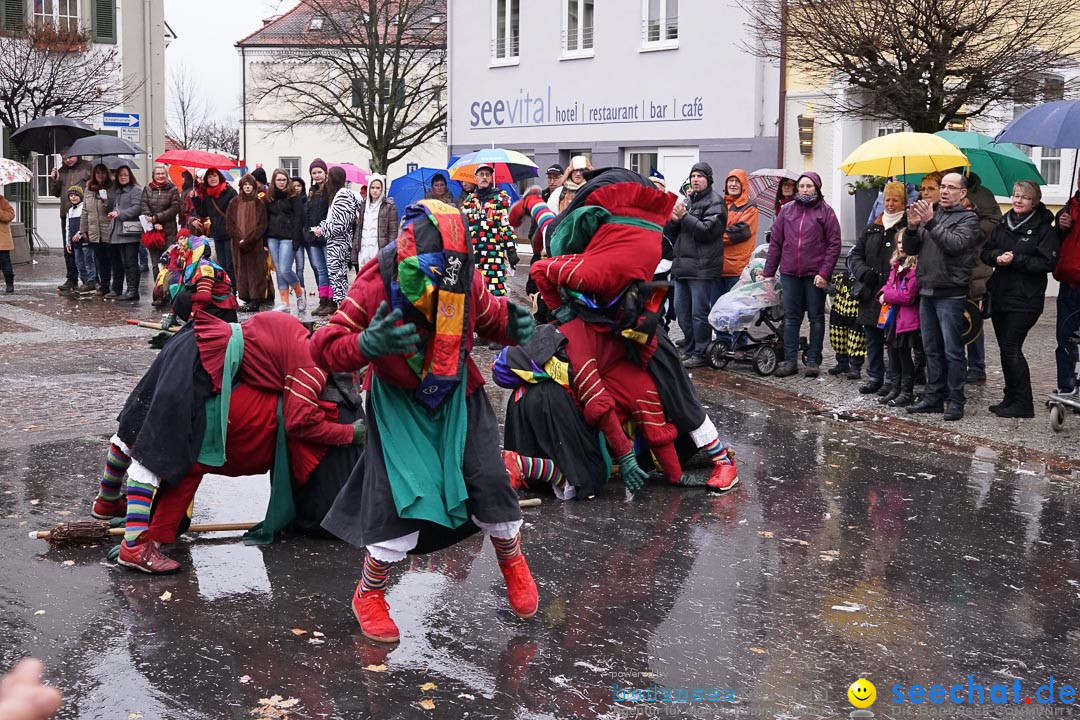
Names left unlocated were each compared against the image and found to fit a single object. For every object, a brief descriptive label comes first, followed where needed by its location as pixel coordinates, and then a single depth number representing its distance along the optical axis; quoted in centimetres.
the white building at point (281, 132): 6050
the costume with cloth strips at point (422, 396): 500
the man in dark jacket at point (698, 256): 1238
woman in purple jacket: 1186
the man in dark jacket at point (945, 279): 989
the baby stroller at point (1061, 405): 959
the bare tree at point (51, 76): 2758
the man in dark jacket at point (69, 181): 1953
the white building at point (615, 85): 2480
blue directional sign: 2902
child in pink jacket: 1053
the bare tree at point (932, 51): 1479
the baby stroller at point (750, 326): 1232
